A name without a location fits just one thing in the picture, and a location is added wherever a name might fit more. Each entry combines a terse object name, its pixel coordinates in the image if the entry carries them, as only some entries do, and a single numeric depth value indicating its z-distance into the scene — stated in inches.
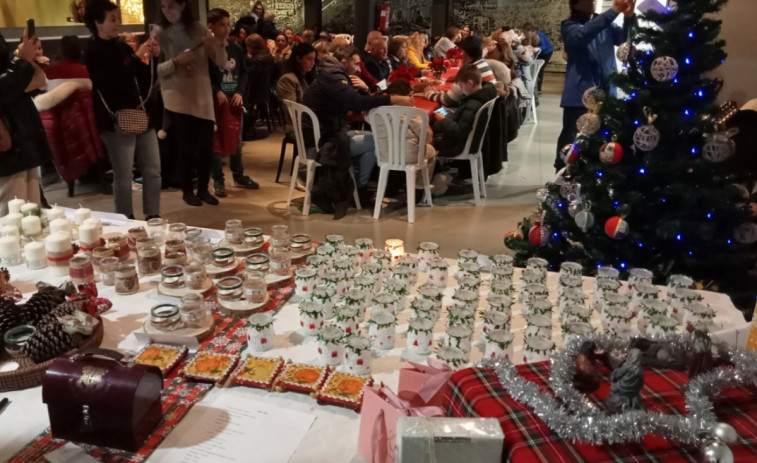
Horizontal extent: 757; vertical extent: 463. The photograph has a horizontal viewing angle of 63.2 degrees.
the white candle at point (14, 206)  95.8
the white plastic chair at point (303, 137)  175.5
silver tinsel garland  39.4
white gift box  40.0
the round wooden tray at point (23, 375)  56.9
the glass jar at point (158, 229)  92.0
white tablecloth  51.5
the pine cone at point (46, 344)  58.9
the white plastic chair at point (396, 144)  167.8
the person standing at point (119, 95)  127.0
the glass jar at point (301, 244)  88.9
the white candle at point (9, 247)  83.1
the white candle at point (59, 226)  87.7
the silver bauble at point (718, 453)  37.1
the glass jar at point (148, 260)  81.7
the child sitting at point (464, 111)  183.9
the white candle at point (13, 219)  90.4
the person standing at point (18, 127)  110.0
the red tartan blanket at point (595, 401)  39.4
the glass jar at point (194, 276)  76.5
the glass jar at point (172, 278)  76.8
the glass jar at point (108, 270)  78.8
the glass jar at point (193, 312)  67.2
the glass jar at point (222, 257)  82.0
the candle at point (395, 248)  88.0
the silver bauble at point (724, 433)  38.2
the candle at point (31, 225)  89.4
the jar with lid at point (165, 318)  65.8
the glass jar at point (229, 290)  73.5
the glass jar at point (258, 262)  79.7
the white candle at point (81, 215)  95.0
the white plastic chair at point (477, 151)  186.0
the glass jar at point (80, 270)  76.7
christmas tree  96.8
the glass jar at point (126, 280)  76.6
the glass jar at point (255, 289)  73.4
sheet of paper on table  50.3
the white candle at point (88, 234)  86.5
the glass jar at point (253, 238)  90.0
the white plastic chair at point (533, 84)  342.3
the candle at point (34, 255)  83.0
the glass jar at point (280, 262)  81.2
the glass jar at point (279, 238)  85.7
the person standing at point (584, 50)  162.7
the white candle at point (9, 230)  85.3
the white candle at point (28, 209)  94.0
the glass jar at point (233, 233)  89.7
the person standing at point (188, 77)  154.7
